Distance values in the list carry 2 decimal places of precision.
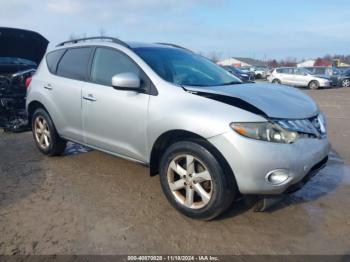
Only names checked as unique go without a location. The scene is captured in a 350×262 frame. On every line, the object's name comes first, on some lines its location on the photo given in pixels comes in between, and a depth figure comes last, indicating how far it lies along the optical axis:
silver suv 3.17
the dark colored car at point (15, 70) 7.43
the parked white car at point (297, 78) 25.53
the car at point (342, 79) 28.20
